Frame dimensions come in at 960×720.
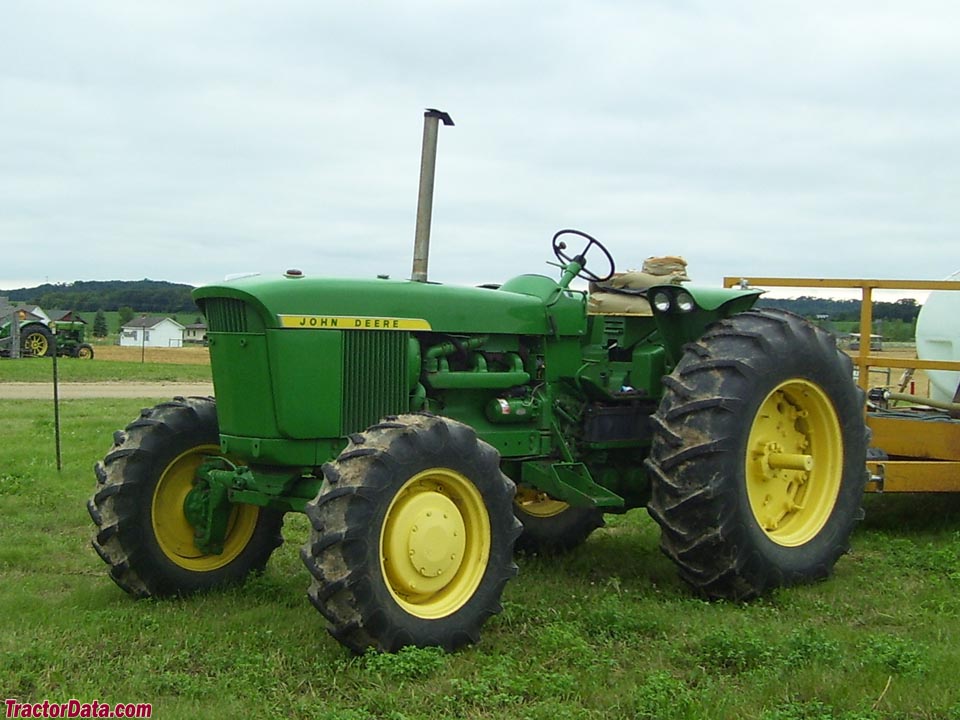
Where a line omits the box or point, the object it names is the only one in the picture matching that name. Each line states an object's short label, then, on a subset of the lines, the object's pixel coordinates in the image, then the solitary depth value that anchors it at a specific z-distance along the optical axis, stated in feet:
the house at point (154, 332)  271.90
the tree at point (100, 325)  269.03
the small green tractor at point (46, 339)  123.85
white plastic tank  30.48
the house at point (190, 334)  264.31
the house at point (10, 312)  128.43
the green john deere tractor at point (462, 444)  16.17
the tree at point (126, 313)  287.07
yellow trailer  24.47
